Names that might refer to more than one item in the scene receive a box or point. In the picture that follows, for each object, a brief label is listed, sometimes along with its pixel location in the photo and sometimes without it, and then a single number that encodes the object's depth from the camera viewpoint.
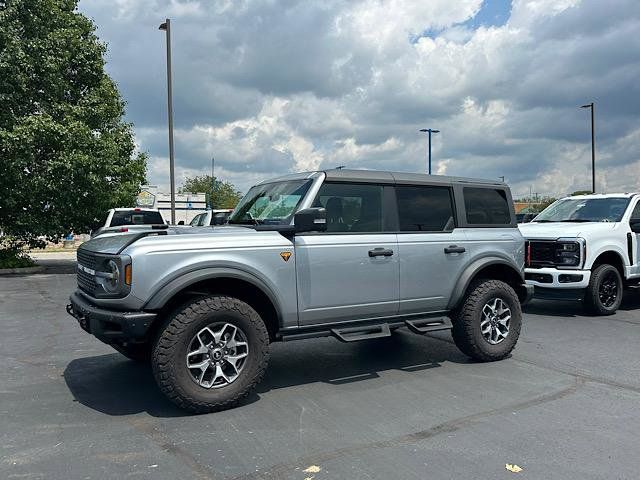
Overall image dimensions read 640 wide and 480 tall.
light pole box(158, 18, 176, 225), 19.08
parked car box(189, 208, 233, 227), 16.25
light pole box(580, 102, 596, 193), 28.10
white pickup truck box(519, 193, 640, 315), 8.85
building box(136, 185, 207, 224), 30.83
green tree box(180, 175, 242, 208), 81.78
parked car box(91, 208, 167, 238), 15.88
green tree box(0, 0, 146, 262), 15.61
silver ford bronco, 4.29
